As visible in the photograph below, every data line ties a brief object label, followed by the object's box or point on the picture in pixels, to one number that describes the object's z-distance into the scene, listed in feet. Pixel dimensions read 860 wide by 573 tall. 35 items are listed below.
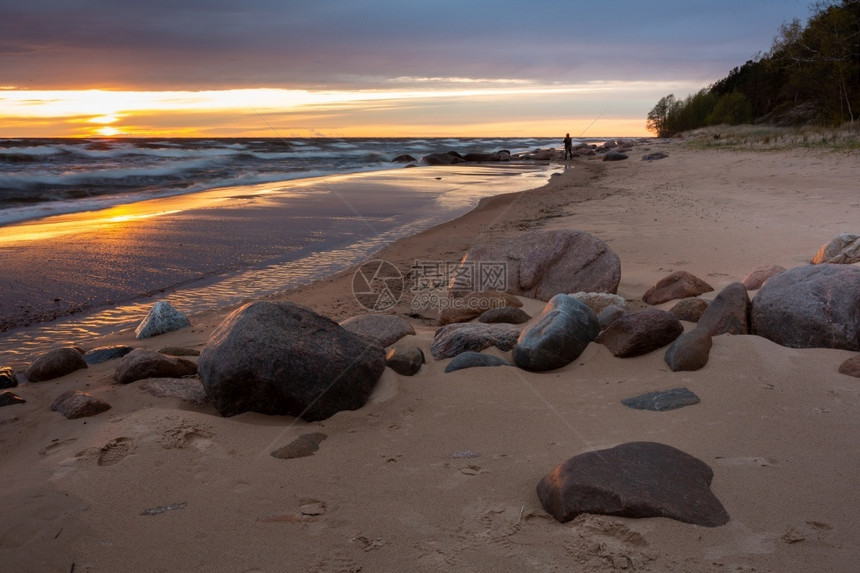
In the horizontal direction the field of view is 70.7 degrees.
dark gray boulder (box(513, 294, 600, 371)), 12.62
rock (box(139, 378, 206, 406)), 12.06
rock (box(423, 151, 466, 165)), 115.55
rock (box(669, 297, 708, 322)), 14.78
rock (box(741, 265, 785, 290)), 17.16
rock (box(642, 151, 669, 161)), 92.42
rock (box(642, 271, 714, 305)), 17.12
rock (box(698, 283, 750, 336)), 13.29
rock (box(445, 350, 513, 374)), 12.96
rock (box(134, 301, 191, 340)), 17.21
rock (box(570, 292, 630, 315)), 15.92
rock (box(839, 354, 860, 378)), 10.75
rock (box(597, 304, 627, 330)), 14.37
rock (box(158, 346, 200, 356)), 15.07
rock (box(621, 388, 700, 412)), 10.44
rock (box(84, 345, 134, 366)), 14.83
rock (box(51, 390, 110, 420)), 11.37
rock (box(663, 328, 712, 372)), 11.76
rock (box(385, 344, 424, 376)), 12.89
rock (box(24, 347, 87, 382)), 13.79
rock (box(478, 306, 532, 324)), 15.98
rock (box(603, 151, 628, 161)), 105.80
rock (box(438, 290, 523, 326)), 17.33
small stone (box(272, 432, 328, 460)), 9.71
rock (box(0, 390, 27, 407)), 12.19
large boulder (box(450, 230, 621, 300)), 18.26
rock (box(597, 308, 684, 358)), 12.64
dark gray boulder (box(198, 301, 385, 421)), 11.07
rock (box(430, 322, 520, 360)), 13.92
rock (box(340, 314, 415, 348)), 15.08
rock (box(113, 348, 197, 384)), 13.05
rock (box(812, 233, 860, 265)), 17.47
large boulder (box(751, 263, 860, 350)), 11.98
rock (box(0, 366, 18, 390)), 13.35
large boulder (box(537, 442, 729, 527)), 7.36
